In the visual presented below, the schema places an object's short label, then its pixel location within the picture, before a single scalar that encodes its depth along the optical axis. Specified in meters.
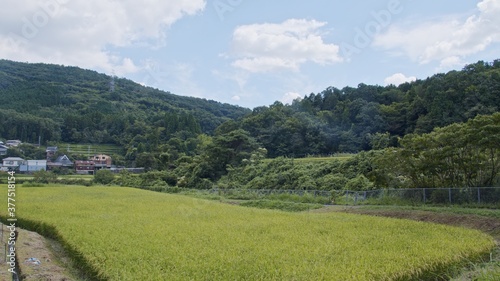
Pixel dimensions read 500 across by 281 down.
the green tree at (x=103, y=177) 54.28
